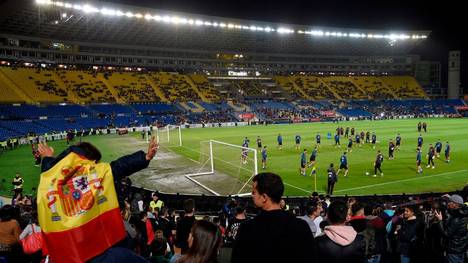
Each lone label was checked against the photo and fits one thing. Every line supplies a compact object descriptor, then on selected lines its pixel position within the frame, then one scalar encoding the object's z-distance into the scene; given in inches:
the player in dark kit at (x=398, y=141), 1178.9
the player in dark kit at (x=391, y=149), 1052.8
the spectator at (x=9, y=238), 185.9
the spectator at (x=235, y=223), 242.2
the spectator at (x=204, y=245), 115.1
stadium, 871.7
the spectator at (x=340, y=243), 152.9
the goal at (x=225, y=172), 794.2
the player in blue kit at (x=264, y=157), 981.8
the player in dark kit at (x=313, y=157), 912.3
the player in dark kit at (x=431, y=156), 959.6
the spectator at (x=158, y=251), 185.3
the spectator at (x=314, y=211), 317.7
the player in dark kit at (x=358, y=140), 1342.3
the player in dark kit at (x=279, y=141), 1295.0
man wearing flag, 97.6
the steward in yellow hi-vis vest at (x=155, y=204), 476.4
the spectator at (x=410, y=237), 248.5
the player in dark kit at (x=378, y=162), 865.5
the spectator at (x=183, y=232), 219.0
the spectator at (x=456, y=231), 232.4
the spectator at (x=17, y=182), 683.3
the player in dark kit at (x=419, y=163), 903.5
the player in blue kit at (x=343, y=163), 863.7
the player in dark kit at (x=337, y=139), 1333.0
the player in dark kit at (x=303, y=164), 888.3
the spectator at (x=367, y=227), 215.5
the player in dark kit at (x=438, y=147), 1068.3
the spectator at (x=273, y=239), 112.9
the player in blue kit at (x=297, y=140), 1269.7
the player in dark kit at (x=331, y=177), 702.5
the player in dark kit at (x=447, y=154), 1037.2
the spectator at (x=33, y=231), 196.1
